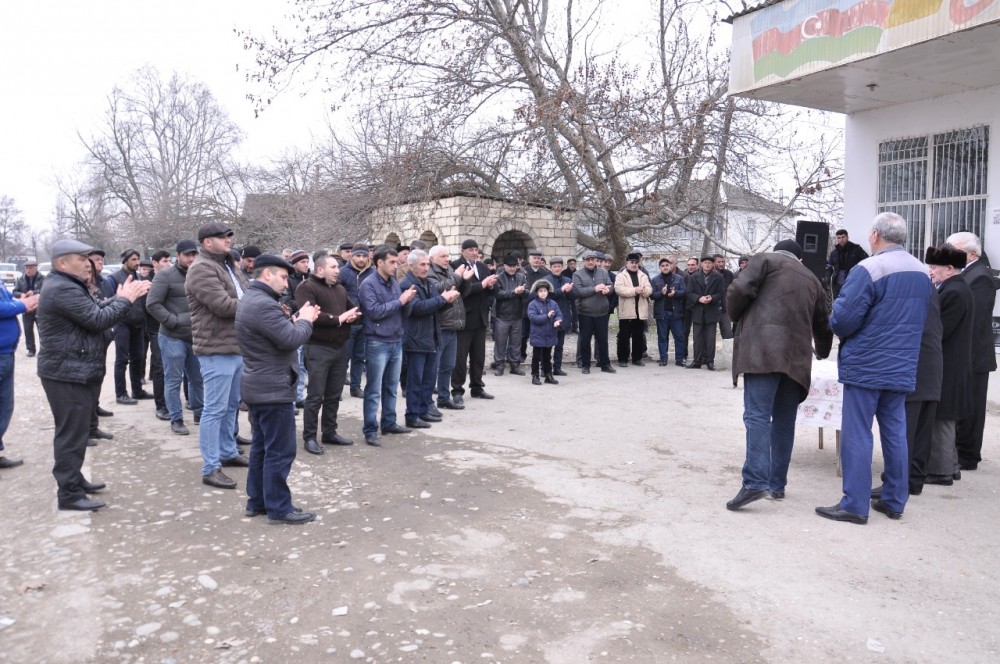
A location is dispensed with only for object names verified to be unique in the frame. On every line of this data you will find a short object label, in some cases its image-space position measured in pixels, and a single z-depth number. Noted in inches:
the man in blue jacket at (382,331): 280.4
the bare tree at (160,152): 1732.3
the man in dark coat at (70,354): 199.5
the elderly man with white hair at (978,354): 234.5
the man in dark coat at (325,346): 262.7
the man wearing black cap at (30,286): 556.4
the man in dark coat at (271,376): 187.6
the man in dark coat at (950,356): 221.3
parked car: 1635.5
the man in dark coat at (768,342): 199.5
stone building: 642.2
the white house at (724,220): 634.2
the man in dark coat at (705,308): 490.9
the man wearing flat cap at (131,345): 348.8
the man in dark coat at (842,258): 398.0
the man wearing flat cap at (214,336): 225.8
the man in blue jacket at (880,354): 188.9
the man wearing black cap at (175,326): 278.8
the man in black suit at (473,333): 361.7
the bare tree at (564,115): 582.9
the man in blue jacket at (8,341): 232.4
